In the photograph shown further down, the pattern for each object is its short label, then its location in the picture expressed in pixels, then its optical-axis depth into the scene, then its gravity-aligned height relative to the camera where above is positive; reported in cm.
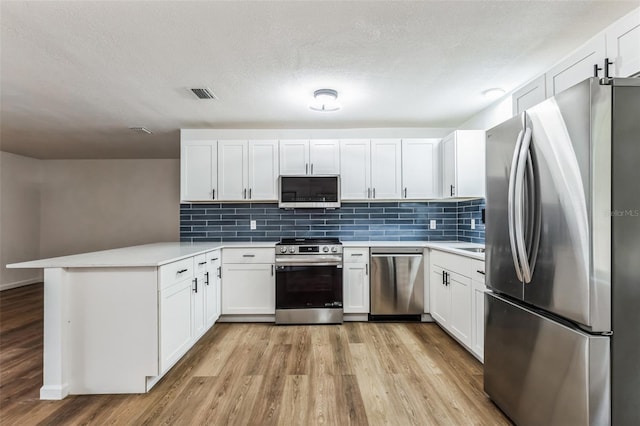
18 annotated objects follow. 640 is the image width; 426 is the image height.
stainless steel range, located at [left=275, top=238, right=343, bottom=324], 354 -75
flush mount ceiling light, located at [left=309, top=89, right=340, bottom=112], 283 +104
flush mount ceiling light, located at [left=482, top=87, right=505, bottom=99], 287 +111
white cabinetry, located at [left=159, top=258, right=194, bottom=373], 225 -72
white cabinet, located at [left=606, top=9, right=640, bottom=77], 173 +94
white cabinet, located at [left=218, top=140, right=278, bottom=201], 388 +54
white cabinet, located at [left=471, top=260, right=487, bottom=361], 245 -72
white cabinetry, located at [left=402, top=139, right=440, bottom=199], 387 +57
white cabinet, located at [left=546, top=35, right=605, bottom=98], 197 +97
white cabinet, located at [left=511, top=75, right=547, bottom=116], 245 +95
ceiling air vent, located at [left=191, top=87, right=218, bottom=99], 283 +108
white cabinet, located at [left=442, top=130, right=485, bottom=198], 339 +54
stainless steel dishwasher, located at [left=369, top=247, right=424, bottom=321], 357 -73
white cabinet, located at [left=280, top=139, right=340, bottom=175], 388 +69
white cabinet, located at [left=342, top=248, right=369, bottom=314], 362 -73
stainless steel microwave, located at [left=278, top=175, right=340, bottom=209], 382 +29
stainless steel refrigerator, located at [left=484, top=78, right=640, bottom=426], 129 -16
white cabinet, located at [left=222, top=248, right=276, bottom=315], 361 -75
